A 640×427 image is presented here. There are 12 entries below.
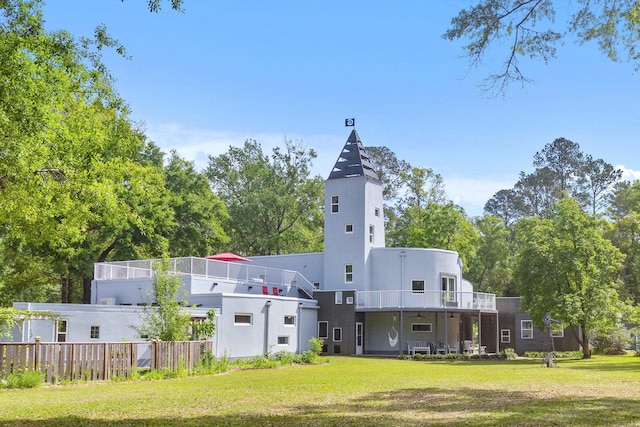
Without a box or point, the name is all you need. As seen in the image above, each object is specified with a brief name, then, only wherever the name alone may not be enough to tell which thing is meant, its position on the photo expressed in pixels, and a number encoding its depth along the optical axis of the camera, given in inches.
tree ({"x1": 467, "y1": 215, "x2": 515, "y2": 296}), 2111.2
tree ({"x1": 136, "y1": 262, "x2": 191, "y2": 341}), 821.2
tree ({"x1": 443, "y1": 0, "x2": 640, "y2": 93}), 454.3
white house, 1190.9
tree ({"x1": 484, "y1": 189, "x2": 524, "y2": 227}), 2765.7
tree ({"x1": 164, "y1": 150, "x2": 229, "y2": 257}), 1593.3
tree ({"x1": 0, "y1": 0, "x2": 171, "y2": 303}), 467.8
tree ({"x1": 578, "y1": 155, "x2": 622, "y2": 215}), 2501.2
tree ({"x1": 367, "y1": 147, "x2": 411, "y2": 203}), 2361.0
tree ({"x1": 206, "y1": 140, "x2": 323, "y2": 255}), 2004.2
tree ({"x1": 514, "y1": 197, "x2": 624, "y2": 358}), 1230.9
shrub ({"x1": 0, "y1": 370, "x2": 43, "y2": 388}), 592.1
